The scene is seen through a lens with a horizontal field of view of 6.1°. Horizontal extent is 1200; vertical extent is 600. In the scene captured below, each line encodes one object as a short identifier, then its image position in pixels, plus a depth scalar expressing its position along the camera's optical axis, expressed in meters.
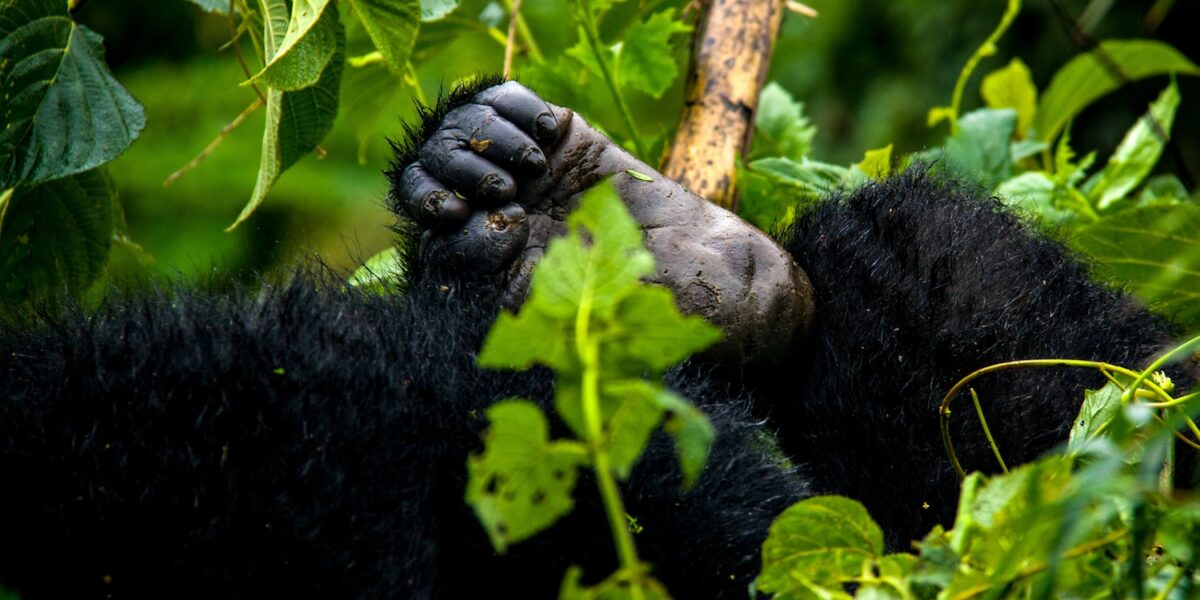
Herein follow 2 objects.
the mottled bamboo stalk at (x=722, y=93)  5.88
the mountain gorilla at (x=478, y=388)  5.45
